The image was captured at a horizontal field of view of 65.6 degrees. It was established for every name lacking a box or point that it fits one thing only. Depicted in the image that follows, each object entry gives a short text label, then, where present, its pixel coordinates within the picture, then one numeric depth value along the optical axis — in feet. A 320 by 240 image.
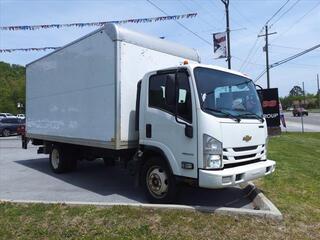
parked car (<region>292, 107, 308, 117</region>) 146.29
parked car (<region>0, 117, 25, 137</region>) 65.47
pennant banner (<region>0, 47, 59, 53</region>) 39.03
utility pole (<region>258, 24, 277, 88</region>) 85.02
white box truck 13.19
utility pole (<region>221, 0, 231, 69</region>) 45.00
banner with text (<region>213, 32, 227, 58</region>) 44.69
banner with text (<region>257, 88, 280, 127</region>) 31.10
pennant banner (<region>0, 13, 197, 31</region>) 35.20
